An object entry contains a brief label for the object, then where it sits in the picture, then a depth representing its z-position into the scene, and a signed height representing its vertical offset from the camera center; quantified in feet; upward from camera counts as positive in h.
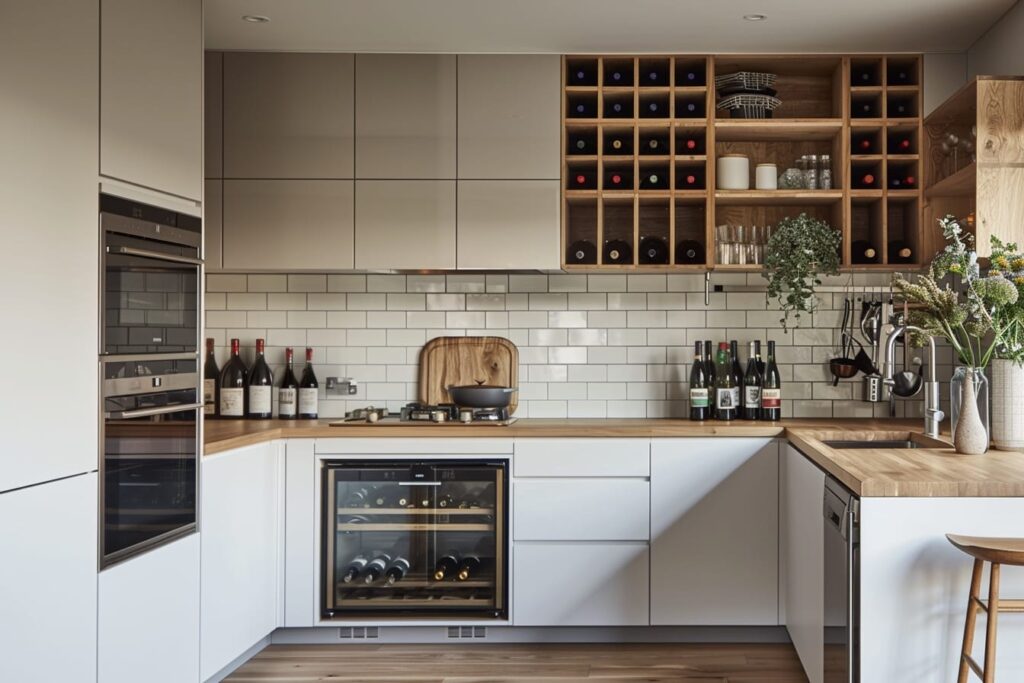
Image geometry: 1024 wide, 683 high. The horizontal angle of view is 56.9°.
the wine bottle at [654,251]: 13.94 +1.42
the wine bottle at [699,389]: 13.75 -0.61
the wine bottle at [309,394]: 14.53 -0.75
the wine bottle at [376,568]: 12.91 -3.05
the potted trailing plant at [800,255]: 13.14 +1.29
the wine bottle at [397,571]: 12.97 -3.09
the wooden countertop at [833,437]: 7.74 -1.10
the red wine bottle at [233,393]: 14.40 -0.73
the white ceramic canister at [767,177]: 13.85 +2.50
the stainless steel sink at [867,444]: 12.16 -1.24
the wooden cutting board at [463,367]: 14.73 -0.32
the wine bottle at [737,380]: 14.01 -0.49
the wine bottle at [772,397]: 13.60 -0.71
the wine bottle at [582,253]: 13.91 +1.39
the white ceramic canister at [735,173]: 13.88 +2.56
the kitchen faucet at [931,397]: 10.84 -0.58
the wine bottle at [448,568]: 12.93 -3.04
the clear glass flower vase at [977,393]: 10.05 -0.48
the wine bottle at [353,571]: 12.93 -3.09
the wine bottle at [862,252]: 13.68 +1.40
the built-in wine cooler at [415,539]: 12.86 -2.65
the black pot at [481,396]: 13.70 -0.72
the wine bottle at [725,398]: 13.70 -0.74
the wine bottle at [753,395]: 13.79 -0.70
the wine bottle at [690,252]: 13.88 +1.40
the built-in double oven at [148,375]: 8.57 -0.30
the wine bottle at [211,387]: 14.56 -0.65
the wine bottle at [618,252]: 13.91 +1.39
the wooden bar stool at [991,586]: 6.92 -1.82
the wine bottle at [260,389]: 14.39 -0.67
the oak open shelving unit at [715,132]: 13.66 +3.19
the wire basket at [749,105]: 13.75 +3.54
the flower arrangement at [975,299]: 9.71 +0.51
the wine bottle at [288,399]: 14.46 -0.82
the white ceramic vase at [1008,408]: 10.07 -0.64
